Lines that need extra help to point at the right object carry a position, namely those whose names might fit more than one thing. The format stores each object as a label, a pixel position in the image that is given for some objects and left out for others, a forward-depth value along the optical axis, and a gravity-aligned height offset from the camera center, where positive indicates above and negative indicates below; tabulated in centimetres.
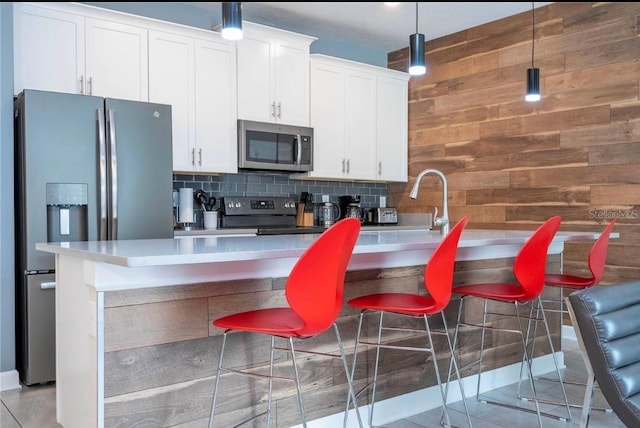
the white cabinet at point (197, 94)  415 +81
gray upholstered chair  157 -41
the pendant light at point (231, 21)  234 +75
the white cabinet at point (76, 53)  355 +99
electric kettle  528 -12
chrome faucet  305 -10
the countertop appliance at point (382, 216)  557 -16
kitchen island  194 -48
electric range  464 -13
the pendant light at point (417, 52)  307 +81
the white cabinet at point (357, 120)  508 +77
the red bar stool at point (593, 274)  300 -41
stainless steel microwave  452 +45
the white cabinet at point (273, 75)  456 +105
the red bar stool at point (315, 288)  180 -29
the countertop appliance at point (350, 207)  542 -6
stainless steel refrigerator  332 +9
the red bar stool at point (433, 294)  224 -38
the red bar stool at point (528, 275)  266 -36
